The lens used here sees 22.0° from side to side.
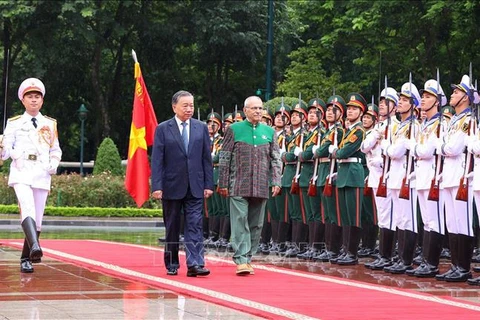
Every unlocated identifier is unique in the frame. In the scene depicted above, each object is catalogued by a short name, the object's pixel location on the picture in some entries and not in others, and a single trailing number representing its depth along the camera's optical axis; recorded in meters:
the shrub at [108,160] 35.62
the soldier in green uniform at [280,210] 17.55
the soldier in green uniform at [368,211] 15.91
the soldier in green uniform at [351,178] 15.48
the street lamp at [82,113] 42.34
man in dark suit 13.38
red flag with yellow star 15.84
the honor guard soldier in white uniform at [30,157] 13.30
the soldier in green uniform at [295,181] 17.02
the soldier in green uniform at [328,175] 15.95
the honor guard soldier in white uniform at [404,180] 14.31
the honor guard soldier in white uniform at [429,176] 13.63
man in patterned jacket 13.62
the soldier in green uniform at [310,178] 16.42
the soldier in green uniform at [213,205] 19.62
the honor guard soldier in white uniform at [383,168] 14.80
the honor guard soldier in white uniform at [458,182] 13.04
